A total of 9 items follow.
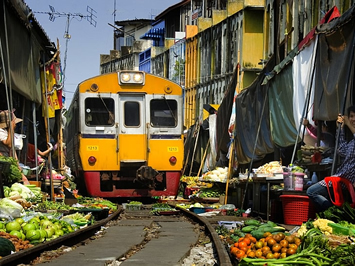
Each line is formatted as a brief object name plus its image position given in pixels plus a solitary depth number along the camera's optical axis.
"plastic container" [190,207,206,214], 16.08
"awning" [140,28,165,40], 63.56
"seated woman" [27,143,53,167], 17.74
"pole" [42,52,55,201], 16.22
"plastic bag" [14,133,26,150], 14.13
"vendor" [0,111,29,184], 13.00
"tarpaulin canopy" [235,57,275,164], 16.58
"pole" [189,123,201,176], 29.17
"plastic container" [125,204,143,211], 18.20
